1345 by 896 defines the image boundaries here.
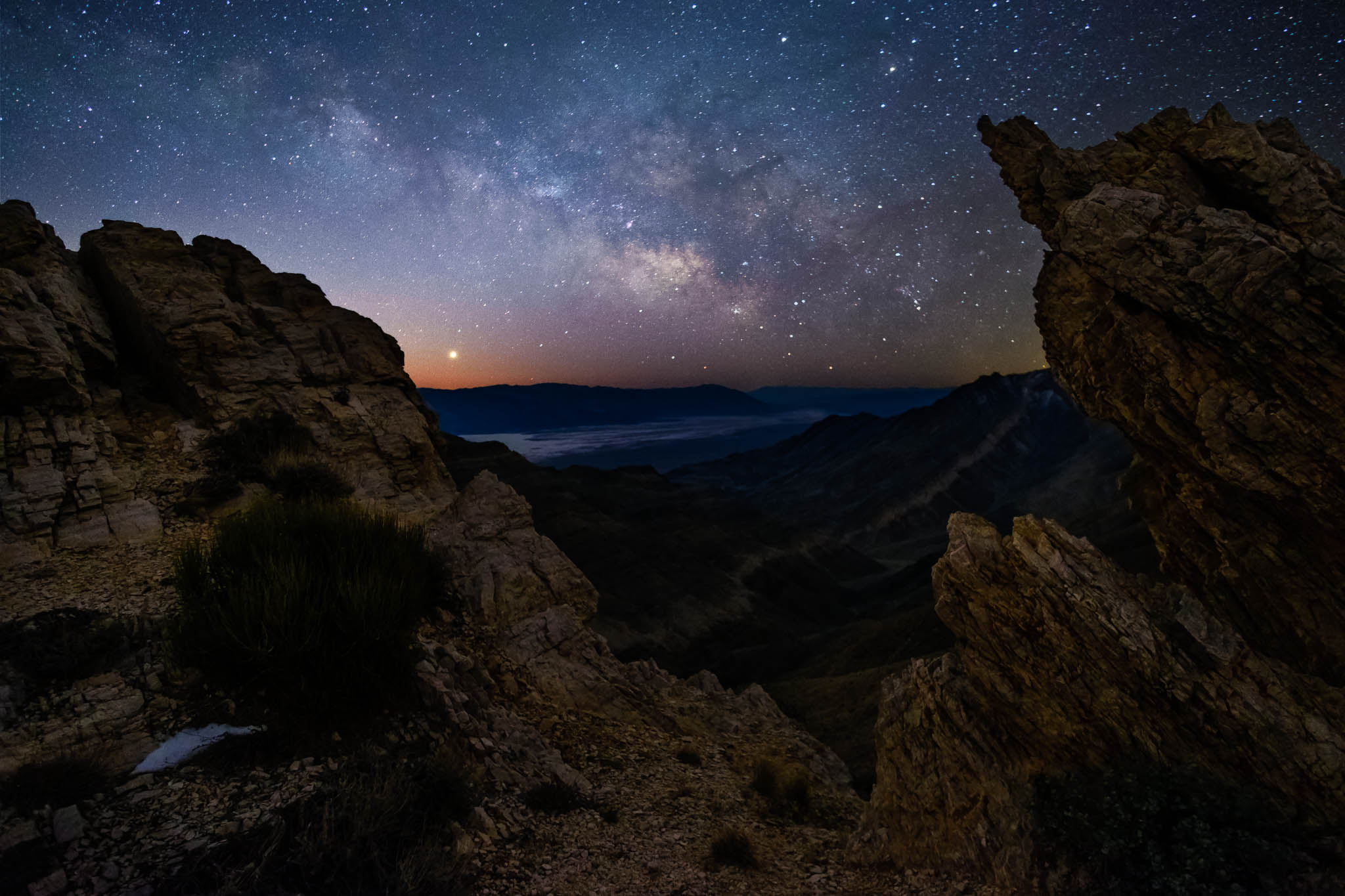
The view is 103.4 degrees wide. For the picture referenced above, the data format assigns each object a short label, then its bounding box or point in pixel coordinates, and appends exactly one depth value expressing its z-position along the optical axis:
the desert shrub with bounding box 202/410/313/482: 11.05
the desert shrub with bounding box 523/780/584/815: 6.81
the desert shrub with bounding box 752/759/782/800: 9.55
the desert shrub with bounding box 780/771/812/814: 9.48
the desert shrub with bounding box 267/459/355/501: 10.89
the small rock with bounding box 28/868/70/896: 3.56
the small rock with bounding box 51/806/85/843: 3.99
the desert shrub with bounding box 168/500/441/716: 5.75
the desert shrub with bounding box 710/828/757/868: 6.96
